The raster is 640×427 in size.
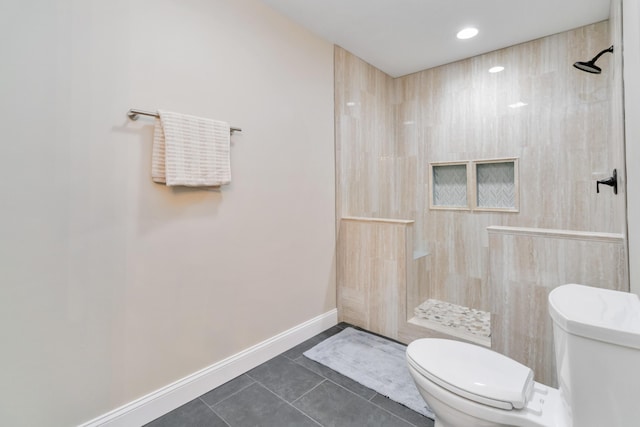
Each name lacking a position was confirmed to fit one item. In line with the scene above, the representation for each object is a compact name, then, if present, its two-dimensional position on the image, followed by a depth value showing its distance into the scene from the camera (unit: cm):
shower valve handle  183
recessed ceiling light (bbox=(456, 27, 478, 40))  240
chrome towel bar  145
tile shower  177
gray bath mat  173
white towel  154
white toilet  86
